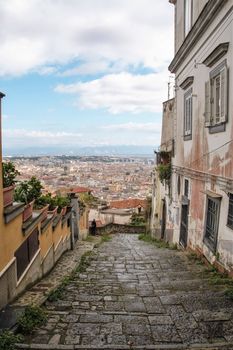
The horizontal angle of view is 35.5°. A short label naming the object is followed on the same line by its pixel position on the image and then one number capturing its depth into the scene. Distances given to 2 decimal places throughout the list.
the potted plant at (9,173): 10.35
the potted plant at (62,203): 14.67
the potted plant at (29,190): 12.66
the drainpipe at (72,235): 16.32
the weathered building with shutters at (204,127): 8.47
